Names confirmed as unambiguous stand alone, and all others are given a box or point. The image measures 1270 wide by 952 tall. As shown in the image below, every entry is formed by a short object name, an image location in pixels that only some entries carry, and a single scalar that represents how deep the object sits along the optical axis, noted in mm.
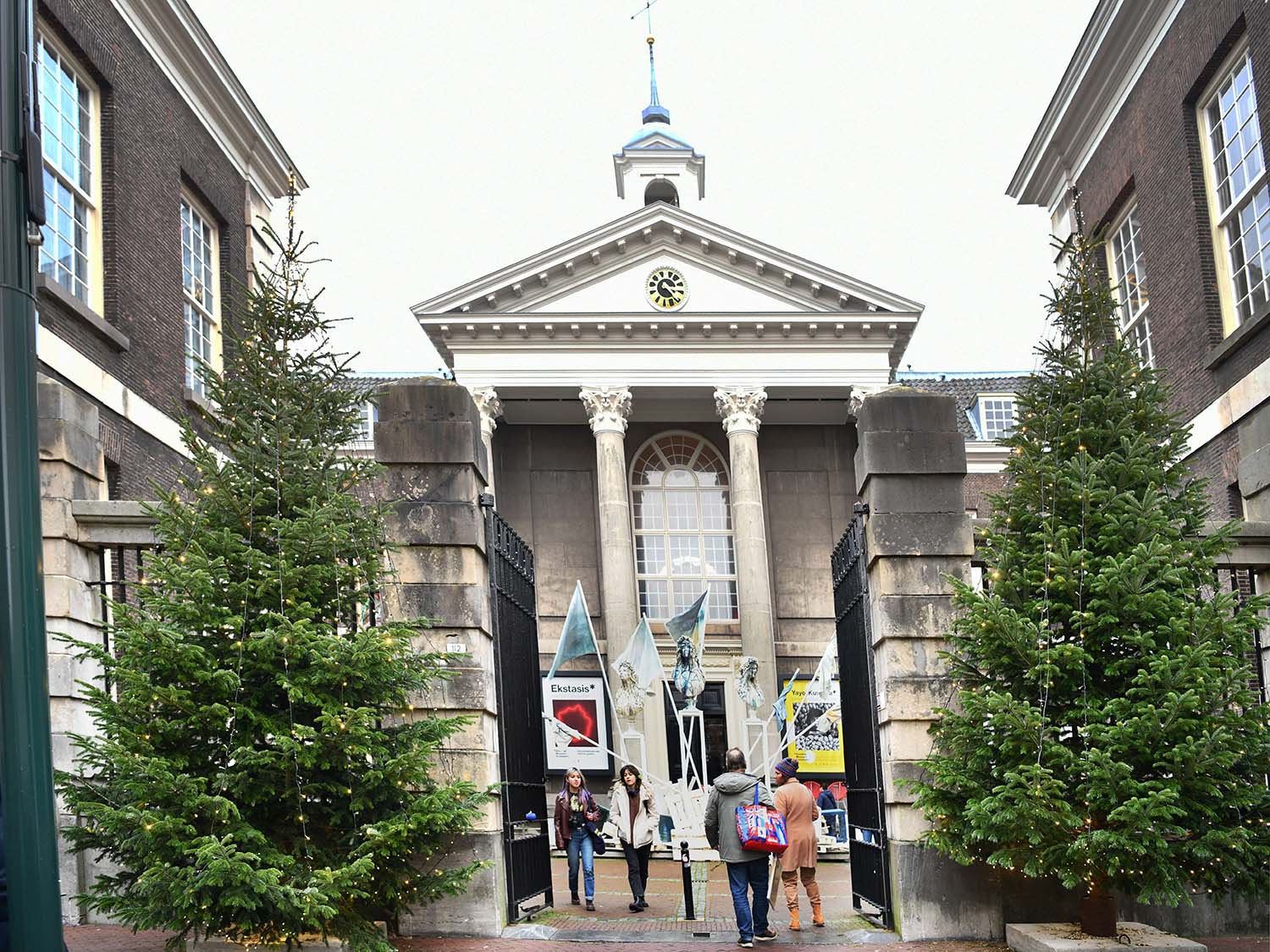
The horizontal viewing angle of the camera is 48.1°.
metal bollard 12859
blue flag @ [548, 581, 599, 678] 15789
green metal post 4449
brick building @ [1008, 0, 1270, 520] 17750
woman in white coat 13898
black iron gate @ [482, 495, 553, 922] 11727
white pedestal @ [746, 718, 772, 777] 30906
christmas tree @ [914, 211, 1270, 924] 9820
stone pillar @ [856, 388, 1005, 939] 10930
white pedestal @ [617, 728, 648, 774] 29938
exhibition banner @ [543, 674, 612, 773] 30391
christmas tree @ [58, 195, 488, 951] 9164
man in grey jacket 11180
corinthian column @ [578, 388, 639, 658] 32531
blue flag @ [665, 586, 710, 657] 21250
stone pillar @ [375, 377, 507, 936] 10805
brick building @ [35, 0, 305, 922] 12508
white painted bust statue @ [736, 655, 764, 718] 23984
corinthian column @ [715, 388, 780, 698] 32656
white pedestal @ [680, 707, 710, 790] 20859
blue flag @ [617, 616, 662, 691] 19531
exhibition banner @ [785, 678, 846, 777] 29453
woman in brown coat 12641
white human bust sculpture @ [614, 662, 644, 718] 21094
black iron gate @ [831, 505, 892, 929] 11773
